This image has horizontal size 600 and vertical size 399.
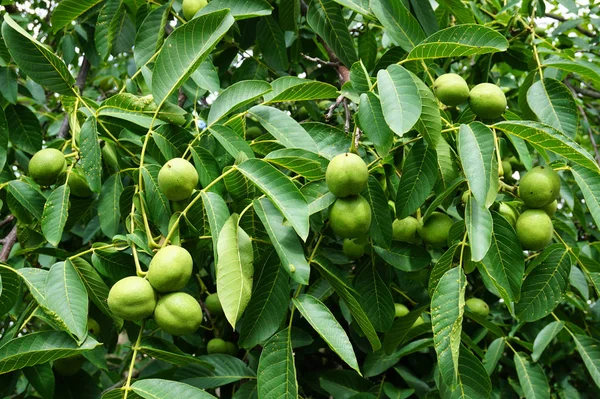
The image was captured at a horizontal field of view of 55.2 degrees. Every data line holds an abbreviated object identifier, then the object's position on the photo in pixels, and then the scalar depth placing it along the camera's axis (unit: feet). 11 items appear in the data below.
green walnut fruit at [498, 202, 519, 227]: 4.96
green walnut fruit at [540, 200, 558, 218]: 4.84
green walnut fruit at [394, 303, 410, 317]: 6.04
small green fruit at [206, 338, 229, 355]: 6.46
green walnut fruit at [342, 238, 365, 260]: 5.32
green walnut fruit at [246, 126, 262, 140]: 7.58
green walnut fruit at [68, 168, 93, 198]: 5.57
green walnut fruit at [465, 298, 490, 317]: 6.26
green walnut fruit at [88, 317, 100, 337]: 5.28
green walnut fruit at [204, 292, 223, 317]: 6.39
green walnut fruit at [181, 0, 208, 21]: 6.03
